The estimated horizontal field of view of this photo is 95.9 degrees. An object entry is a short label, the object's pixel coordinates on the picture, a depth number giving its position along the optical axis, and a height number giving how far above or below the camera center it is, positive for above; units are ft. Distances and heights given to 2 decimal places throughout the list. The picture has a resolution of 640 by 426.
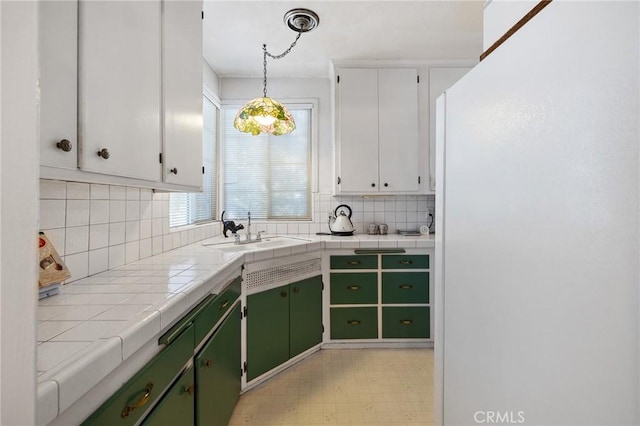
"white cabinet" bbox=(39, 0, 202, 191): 2.55 +1.38
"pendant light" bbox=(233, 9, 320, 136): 6.30 +2.32
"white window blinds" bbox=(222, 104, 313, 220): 9.48 +1.44
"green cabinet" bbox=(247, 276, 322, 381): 6.08 -2.56
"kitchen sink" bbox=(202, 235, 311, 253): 7.34 -0.81
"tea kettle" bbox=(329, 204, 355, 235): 8.71 -0.36
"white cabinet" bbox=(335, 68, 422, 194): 8.55 +2.51
